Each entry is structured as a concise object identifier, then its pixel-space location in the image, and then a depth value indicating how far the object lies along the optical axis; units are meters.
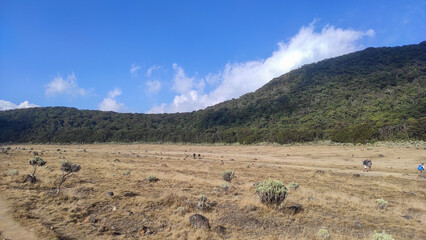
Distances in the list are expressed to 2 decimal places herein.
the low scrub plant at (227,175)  17.92
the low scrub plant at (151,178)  17.41
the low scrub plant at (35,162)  15.06
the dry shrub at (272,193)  10.70
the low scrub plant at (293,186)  14.98
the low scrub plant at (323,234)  7.45
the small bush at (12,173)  16.60
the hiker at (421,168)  21.90
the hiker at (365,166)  24.11
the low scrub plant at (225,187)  14.80
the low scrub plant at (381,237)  6.10
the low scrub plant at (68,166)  14.12
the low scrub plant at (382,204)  11.18
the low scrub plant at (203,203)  10.46
